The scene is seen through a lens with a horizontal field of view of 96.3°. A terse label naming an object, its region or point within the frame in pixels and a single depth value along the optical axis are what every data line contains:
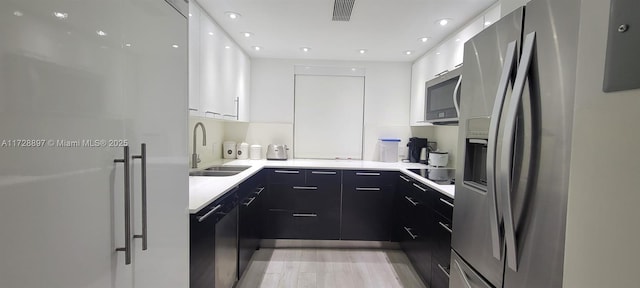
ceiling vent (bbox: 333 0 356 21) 2.02
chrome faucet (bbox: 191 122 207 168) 2.61
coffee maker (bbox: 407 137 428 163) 3.54
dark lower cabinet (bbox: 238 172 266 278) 2.29
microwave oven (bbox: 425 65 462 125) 2.28
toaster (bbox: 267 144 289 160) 3.52
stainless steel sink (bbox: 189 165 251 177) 2.58
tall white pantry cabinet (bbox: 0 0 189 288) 0.54
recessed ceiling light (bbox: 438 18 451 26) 2.33
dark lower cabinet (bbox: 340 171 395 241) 3.11
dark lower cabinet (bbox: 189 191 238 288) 1.43
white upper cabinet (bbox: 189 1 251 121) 1.99
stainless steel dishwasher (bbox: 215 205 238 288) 1.78
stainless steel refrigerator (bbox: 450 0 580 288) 0.85
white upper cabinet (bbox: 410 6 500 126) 2.18
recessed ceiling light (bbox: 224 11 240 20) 2.27
